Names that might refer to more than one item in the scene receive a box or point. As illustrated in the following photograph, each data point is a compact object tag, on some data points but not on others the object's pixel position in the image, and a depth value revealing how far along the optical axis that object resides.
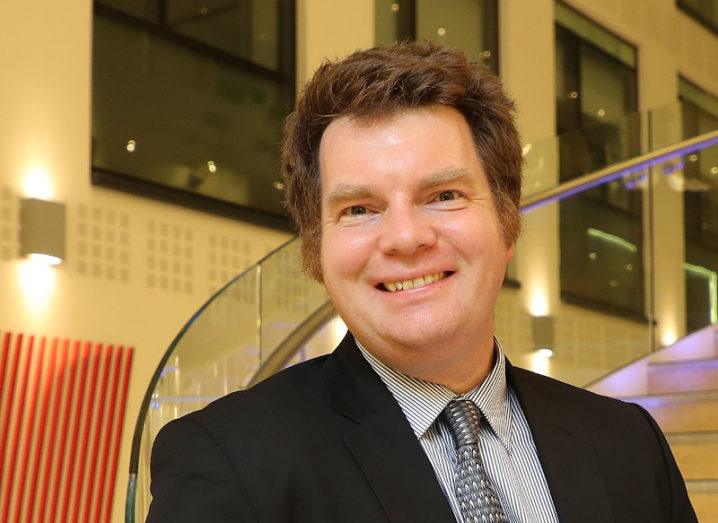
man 1.65
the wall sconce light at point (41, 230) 7.27
